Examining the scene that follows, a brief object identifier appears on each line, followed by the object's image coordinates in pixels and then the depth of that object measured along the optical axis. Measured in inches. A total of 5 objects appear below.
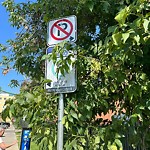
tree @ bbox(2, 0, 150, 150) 52.0
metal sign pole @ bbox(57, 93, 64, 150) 51.8
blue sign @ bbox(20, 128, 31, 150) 97.2
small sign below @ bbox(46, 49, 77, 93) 52.8
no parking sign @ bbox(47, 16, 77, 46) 54.6
